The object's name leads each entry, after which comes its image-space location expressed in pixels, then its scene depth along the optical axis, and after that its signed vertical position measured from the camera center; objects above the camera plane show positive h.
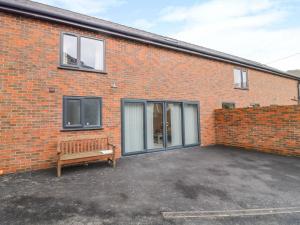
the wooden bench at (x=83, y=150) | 4.84 -1.14
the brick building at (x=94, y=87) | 5.02 +1.25
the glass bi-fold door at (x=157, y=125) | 6.93 -0.36
